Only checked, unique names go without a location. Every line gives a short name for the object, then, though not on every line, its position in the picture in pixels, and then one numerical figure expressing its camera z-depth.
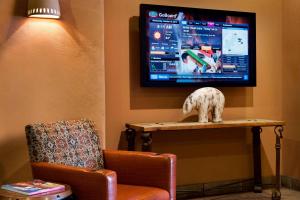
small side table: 2.33
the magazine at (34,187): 2.38
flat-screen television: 3.90
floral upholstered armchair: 2.55
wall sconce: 3.06
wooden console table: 3.62
